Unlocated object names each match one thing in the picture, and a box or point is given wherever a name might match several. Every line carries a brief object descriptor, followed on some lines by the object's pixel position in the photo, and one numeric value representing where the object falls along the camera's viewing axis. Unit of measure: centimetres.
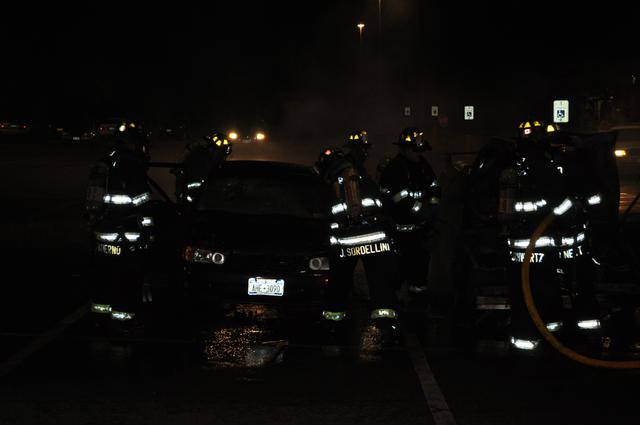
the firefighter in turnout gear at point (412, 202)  938
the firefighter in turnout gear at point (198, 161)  1061
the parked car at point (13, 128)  6209
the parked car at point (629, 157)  2498
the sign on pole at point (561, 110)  2531
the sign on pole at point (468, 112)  4289
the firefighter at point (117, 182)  761
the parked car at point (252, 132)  5566
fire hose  680
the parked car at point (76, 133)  5749
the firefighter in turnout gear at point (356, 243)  748
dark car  793
